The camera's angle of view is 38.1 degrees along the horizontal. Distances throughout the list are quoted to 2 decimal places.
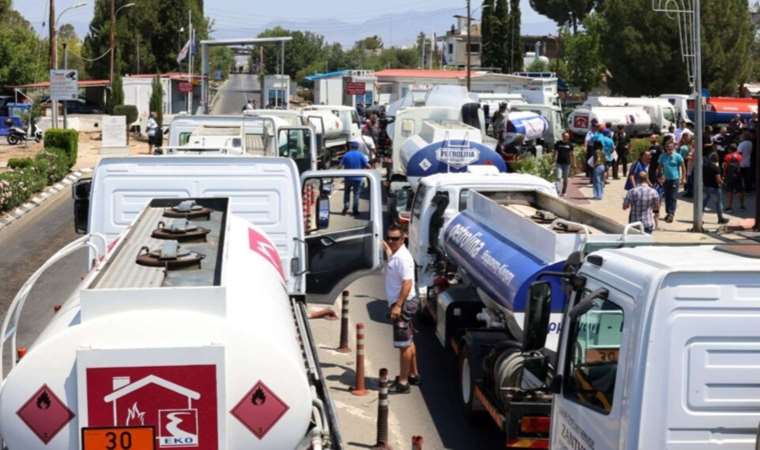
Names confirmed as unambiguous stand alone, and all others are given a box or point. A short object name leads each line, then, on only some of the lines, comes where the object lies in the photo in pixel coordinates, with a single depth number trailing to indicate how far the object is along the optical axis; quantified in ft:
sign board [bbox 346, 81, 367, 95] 197.06
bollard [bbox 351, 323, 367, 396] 36.96
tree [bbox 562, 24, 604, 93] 265.75
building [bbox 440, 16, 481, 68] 508.94
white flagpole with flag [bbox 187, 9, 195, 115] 182.80
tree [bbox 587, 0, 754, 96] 202.49
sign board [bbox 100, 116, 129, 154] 136.26
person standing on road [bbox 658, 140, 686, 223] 73.67
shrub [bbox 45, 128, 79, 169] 120.37
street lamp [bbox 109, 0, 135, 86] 184.71
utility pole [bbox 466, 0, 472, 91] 203.00
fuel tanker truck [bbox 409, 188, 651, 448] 27.55
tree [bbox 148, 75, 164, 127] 178.76
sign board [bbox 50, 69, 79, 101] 123.13
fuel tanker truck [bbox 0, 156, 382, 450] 16.21
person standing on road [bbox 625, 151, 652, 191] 66.90
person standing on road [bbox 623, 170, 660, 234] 57.31
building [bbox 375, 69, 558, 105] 188.55
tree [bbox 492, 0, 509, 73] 341.21
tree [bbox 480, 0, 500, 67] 339.98
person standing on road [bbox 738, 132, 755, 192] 86.07
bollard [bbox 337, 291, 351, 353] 43.65
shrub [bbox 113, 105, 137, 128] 181.47
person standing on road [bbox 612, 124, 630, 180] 107.45
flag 185.76
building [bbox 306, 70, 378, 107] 214.48
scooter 159.22
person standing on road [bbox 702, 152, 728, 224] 75.82
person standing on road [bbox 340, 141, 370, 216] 78.89
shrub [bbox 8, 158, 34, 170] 103.07
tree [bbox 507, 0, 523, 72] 338.95
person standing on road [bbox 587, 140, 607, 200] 90.53
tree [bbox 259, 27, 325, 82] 449.02
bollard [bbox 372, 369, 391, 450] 30.83
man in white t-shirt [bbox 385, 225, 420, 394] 37.09
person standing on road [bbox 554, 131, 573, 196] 90.48
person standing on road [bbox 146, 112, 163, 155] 136.77
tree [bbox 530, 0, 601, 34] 371.35
